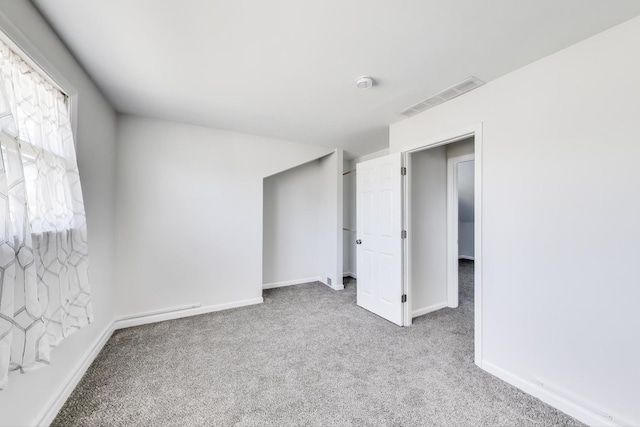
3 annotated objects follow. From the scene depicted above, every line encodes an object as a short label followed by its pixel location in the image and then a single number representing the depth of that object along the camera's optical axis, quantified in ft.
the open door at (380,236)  9.37
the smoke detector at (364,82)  6.58
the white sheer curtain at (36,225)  3.46
